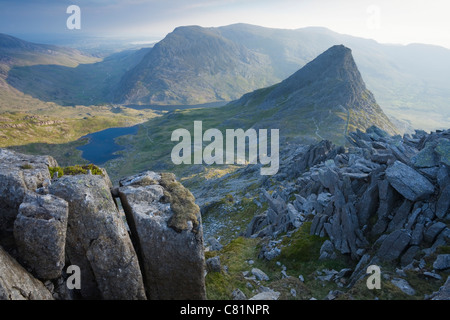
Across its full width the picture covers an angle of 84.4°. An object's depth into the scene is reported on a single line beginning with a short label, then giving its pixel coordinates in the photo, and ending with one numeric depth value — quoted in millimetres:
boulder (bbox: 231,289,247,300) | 19266
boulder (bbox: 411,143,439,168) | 24691
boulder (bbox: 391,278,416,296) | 17062
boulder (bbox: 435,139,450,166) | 23156
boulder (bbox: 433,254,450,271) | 17891
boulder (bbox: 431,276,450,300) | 14984
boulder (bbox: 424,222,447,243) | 20562
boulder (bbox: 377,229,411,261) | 20938
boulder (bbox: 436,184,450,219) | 21500
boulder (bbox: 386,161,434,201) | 22812
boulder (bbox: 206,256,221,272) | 22328
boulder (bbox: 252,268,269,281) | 24656
